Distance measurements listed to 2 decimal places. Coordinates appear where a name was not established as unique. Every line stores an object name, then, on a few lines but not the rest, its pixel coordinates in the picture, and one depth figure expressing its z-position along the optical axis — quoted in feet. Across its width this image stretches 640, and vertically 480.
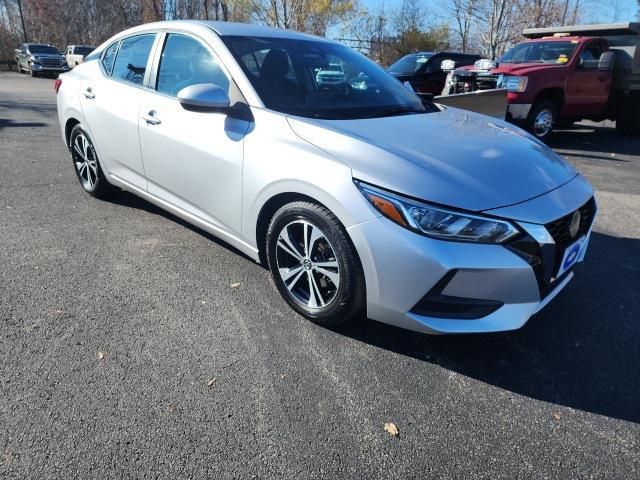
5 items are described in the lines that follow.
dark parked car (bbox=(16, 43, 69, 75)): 82.53
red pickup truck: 27.04
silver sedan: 7.48
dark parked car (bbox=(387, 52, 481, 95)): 38.06
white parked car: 86.34
